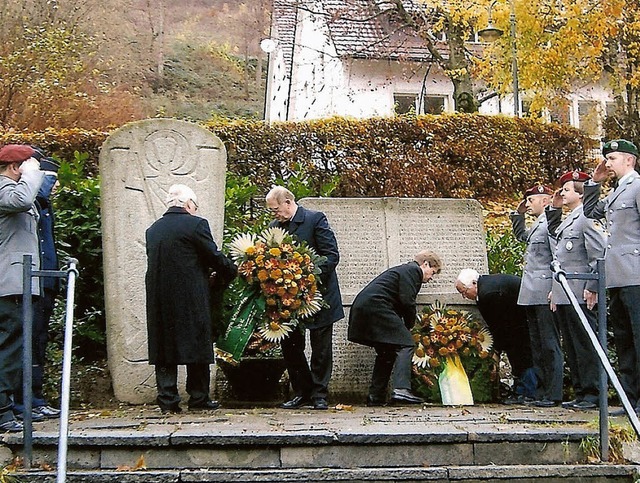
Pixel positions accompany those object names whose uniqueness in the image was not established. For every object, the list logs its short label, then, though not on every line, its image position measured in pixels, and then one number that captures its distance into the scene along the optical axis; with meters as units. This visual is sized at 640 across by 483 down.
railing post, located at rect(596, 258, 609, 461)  4.97
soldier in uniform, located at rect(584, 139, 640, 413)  5.89
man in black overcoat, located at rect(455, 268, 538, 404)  7.45
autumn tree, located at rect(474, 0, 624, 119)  14.75
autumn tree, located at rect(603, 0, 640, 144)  14.89
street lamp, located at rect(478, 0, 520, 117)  14.85
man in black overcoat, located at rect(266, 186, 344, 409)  6.81
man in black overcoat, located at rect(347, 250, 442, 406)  7.14
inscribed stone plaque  7.78
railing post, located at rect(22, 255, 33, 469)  4.69
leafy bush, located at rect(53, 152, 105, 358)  7.68
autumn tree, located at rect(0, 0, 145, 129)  16.42
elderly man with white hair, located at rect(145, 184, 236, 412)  6.26
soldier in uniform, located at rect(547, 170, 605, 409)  6.56
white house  18.72
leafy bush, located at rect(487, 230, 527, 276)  9.03
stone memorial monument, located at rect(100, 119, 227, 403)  7.09
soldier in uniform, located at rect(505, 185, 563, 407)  6.93
